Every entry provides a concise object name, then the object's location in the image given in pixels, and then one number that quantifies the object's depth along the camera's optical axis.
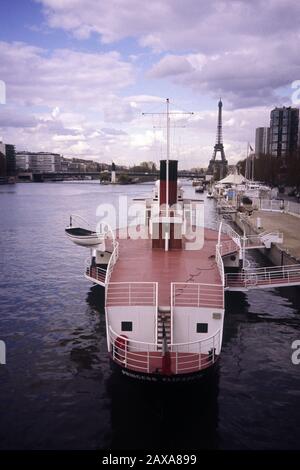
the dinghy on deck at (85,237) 30.53
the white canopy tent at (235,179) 100.53
